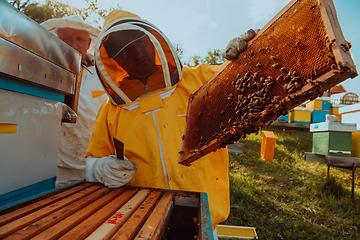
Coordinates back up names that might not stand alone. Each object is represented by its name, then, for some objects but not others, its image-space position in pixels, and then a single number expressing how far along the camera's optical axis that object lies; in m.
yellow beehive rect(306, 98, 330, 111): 9.93
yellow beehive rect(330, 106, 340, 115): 10.06
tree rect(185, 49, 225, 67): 14.75
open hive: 0.90
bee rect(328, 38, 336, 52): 0.88
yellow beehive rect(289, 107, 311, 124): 9.93
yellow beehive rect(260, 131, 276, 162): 5.85
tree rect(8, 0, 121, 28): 10.62
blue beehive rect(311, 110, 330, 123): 9.96
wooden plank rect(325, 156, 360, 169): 4.66
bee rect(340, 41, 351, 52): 0.88
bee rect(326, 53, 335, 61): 0.90
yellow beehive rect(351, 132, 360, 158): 4.85
